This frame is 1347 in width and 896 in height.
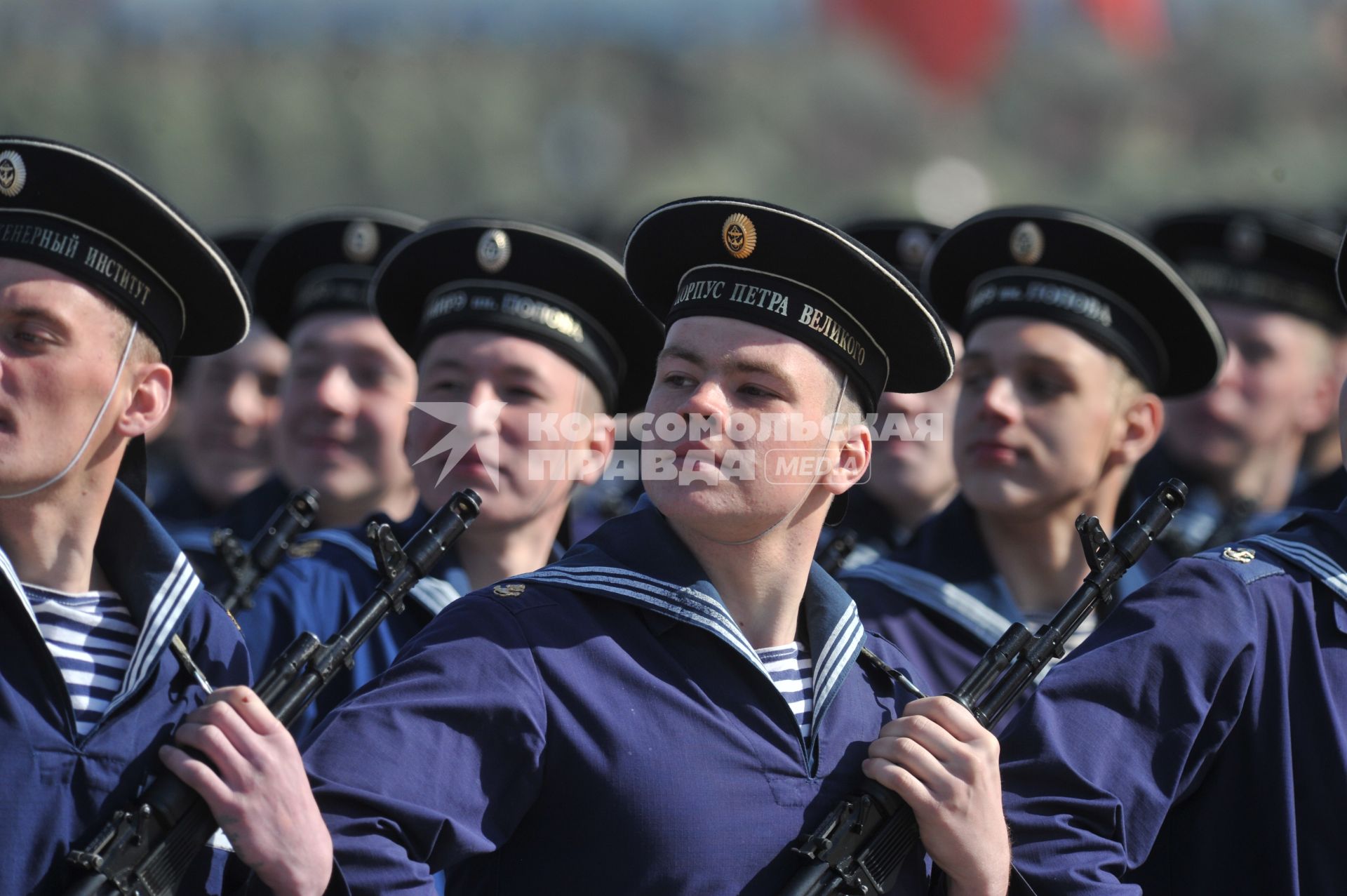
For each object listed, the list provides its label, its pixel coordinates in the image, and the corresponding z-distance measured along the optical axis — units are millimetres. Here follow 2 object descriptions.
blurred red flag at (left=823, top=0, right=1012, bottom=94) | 104687
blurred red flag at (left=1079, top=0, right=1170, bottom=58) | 107062
